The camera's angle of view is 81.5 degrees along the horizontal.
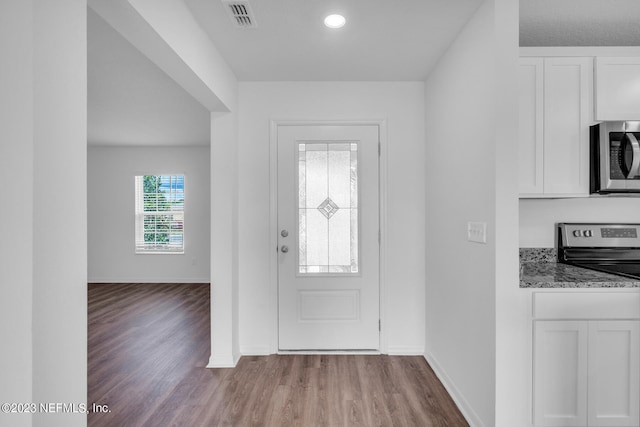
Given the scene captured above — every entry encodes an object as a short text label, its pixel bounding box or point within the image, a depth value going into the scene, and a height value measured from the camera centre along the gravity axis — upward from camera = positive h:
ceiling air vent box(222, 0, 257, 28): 2.07 +1.18
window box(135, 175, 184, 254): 7.05 +0.02
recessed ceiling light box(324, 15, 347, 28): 2.25 +1.19
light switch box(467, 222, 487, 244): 2.05 -0.11
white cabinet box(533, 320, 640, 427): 1.87 -0.81
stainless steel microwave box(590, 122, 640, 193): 2.07 +0.32
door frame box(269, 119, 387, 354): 3.30 +0.04
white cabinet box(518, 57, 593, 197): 2.10 +0.51
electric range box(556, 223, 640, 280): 2.58 -0.22
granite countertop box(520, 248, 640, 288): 1.87 -0.35
